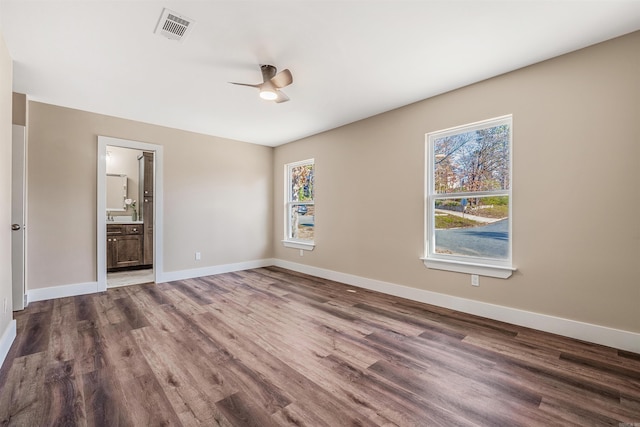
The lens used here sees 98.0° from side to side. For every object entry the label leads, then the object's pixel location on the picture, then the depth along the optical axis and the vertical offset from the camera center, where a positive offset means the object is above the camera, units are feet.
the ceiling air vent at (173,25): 6.65 +4.67
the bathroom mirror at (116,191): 19.43 +1.46
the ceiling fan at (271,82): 8.38 +4.01
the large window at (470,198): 9.64 +0.53
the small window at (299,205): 17.38 +0.45
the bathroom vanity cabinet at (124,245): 17.29 -2.13
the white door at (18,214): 10.35 -0.09
